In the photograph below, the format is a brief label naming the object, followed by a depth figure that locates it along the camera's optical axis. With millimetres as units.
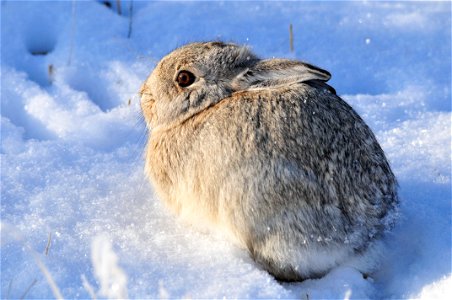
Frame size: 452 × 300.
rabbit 6512
